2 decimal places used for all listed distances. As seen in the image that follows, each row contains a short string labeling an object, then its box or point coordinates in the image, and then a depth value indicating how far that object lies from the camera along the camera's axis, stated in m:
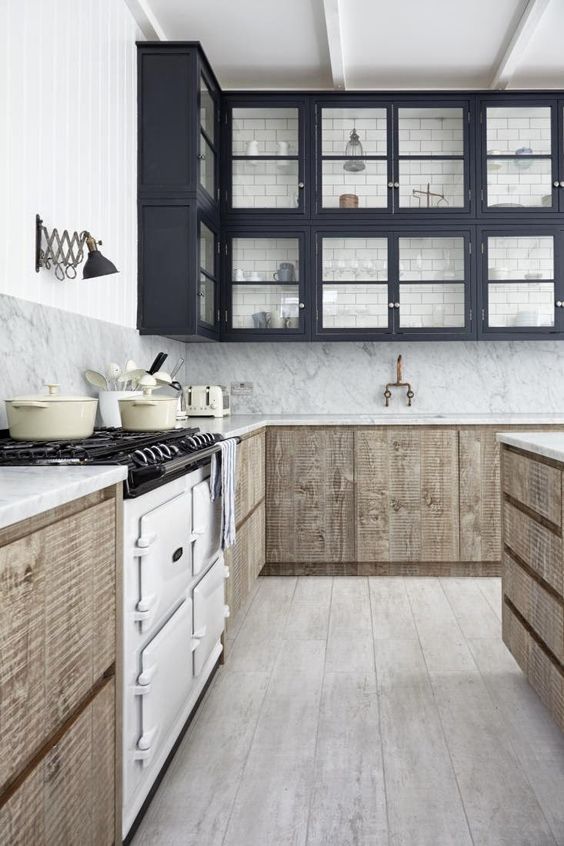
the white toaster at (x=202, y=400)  3.81
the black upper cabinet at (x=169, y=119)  3.55
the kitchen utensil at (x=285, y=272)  4.16
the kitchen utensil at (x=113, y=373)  2.94
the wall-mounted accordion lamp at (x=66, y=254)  2.41
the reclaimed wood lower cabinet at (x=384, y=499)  3.91
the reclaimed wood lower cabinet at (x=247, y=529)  2.91
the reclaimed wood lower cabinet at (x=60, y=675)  0.97
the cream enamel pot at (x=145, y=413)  2.47
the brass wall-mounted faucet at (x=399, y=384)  4.48
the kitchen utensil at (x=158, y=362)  3.03
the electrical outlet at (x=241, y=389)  4.59
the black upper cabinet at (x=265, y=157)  4.11
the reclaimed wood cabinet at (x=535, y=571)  1.98
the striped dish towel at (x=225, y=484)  2.38
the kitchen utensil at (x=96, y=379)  2.79
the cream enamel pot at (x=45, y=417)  1.87
